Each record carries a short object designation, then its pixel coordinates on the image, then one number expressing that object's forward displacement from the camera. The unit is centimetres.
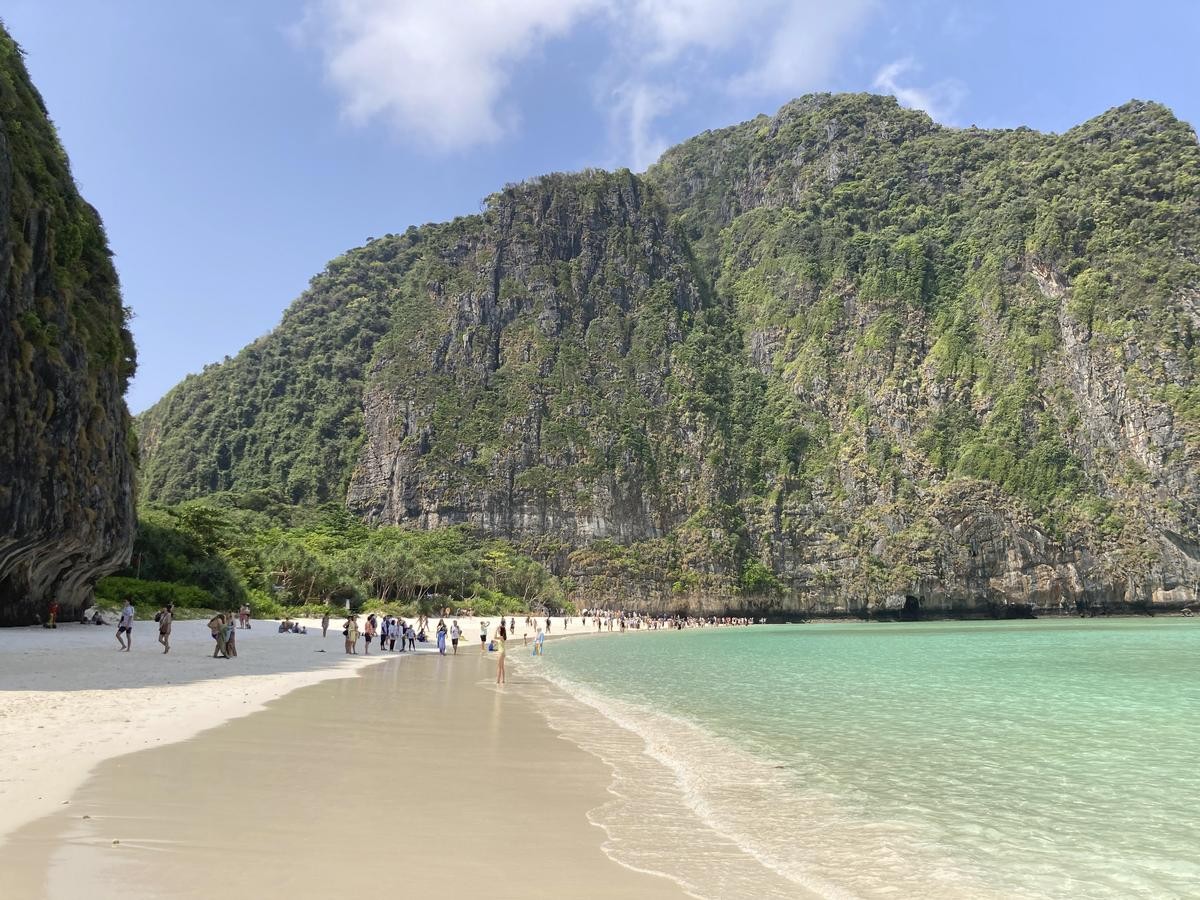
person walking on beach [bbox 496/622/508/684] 2259
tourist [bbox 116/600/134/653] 2339
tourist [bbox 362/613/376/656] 3394
